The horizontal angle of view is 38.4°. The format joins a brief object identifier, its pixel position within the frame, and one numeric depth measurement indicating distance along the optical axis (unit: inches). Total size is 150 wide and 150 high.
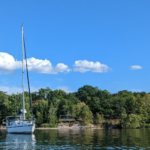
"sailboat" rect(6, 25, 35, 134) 1803.6
